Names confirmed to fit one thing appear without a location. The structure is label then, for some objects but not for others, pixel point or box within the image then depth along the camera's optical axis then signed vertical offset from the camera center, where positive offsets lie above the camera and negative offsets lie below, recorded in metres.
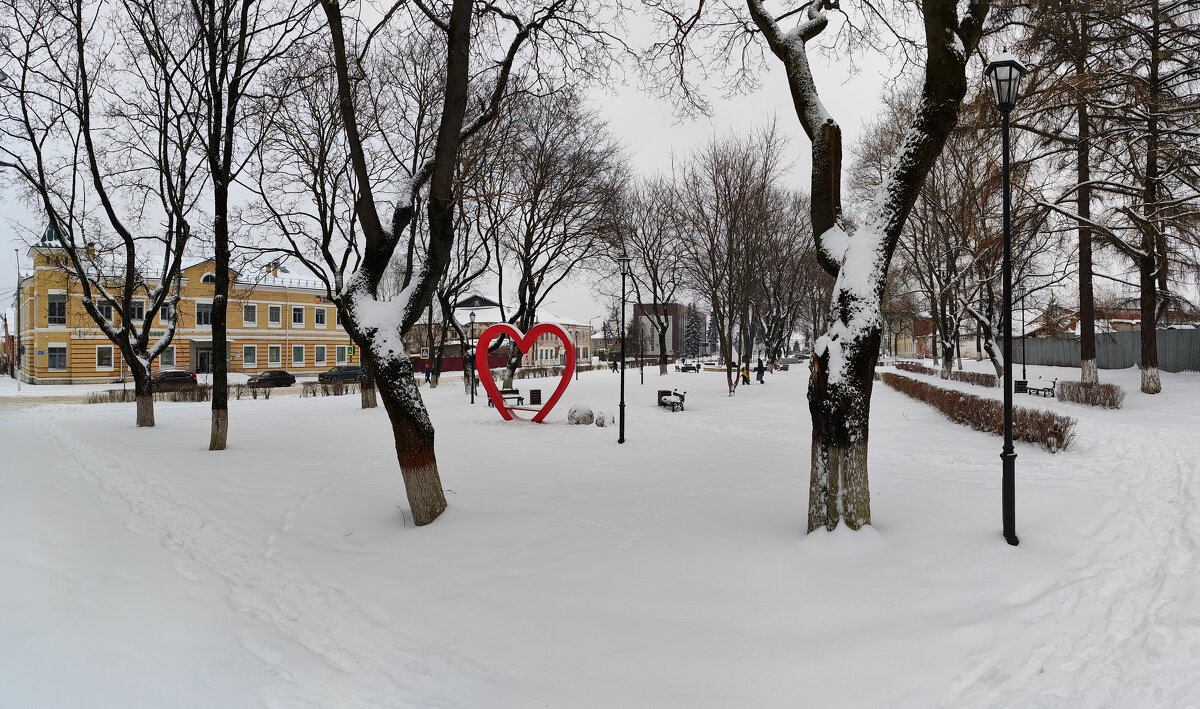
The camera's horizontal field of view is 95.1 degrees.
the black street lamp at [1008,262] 5.29 +0.95
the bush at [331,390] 26.73 -1.49
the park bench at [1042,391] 18.25 -1.33
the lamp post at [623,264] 13.41 +2.35
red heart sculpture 15.77 +0.40
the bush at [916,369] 33.47 -0.99
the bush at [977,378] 23.44 -1.16
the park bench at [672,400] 18.08 -1.45
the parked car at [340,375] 37.62 -1.00
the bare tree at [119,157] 13.25 +5.64
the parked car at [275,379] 33.22 -1.09
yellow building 36.06 +2.19
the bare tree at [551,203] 21.62 +6.56
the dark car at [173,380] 28.97 -1.01
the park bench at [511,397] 18.14 -1.27
